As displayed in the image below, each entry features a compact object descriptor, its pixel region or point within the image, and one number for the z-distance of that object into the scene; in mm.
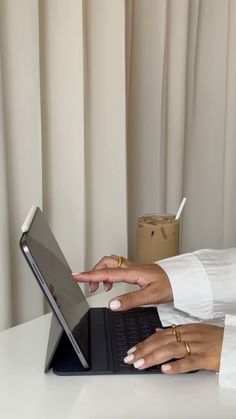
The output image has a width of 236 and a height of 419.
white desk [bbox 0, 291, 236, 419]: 590
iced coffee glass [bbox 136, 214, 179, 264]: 1123
